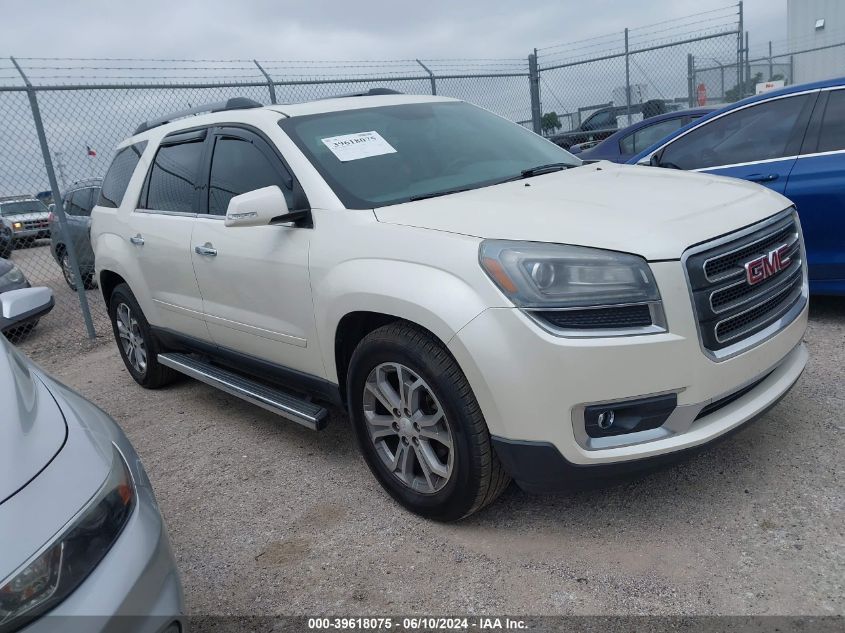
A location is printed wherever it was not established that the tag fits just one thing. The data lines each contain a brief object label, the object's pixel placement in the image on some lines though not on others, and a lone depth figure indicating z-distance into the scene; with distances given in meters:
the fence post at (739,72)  10.29
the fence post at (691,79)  10.62
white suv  2.35
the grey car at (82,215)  9.55
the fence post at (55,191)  6.41
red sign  12.52
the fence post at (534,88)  10.50
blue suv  4.39
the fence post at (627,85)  10.54
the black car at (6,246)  10.67
